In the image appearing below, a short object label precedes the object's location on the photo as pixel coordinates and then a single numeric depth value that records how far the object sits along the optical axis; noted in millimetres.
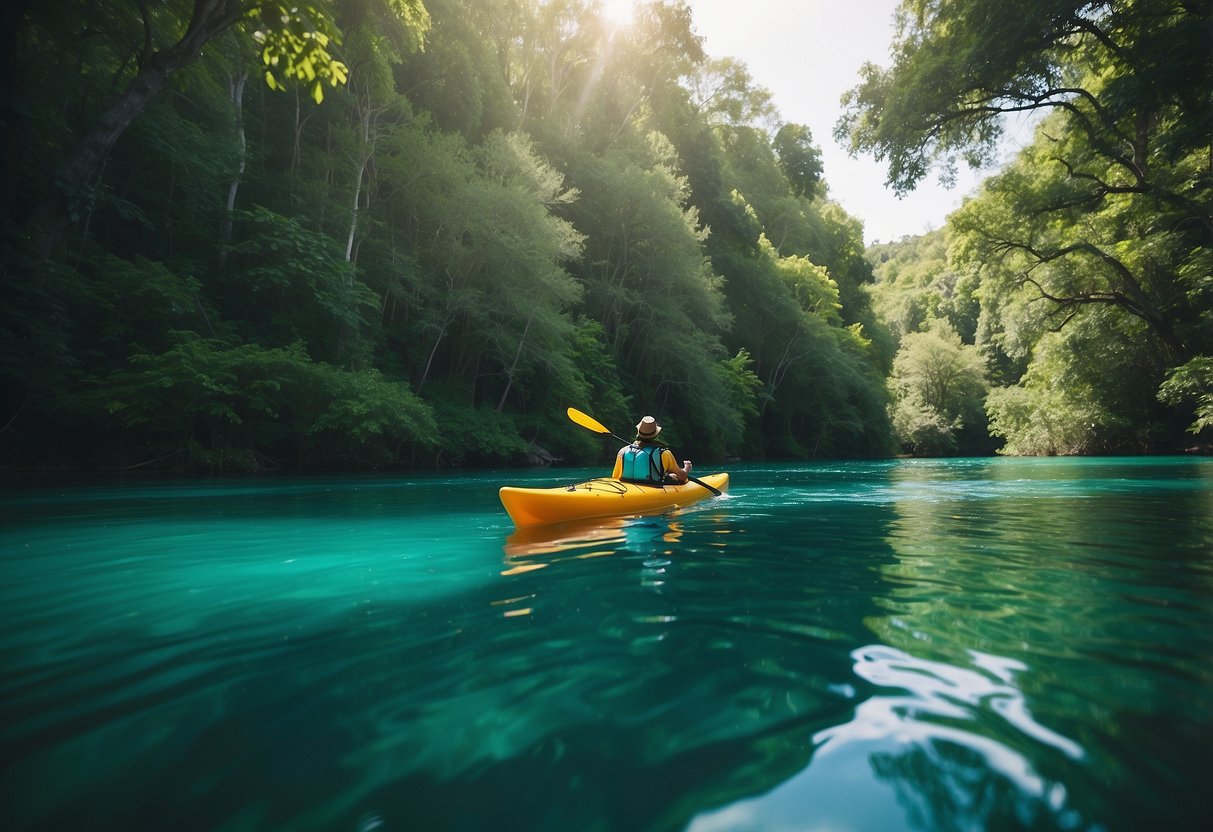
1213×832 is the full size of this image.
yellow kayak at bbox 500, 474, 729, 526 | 5410
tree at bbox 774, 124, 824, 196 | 41169
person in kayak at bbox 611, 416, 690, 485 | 6945
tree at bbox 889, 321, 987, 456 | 38594
